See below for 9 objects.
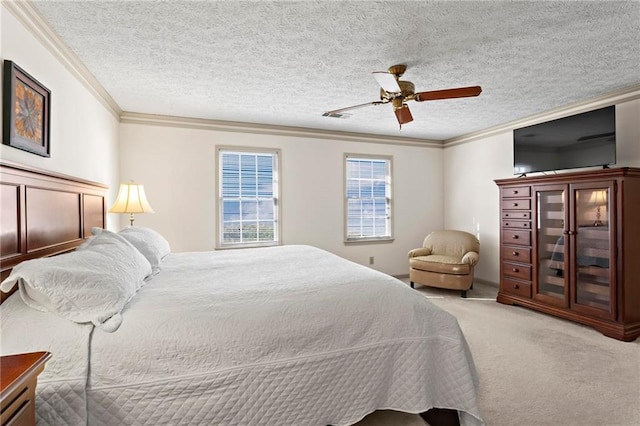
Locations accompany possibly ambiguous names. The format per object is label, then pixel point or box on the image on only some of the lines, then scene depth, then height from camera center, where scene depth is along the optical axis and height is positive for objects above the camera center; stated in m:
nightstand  0.87 -0.50
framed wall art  1.73 +0.61
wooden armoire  3.00 -0.36
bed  1.32 -0.64
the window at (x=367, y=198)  5.29 +0.26
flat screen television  3.29 +0.81
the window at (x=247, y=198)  4.55 +0.23
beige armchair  4.34 -0.68
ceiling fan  2.34 +0.97
